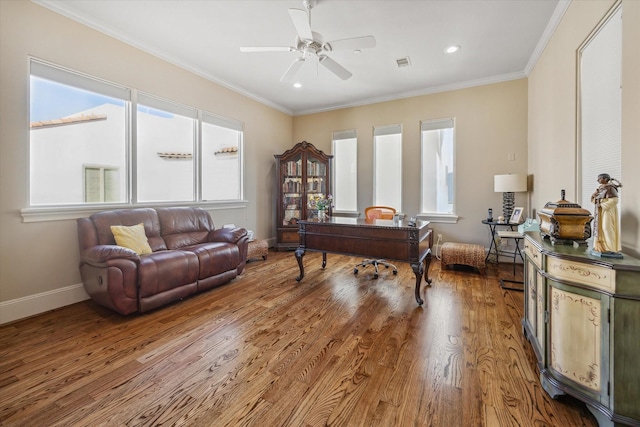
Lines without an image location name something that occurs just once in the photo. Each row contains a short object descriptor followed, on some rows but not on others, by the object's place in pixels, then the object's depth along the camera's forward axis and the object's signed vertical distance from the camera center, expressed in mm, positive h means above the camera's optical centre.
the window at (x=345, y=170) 5745 +877
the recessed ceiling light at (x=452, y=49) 3490 +2134
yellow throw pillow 2895 -304
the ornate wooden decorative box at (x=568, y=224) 1650 -81
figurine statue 1392 -61
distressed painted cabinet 1250 -617
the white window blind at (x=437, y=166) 4820 +818
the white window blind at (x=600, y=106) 1852 +807
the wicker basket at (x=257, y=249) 4492 -658
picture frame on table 3943 -77
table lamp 3906 +376
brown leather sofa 2504 -510
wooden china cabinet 5520 +537
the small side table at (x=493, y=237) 3892 -420
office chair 3965 -83
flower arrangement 3770 +94
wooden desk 2756 -331
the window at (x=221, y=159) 4465 +921
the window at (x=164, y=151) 3600 +864
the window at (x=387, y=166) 5285 +896
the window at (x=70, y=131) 2717 +889
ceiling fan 2402 +1679
